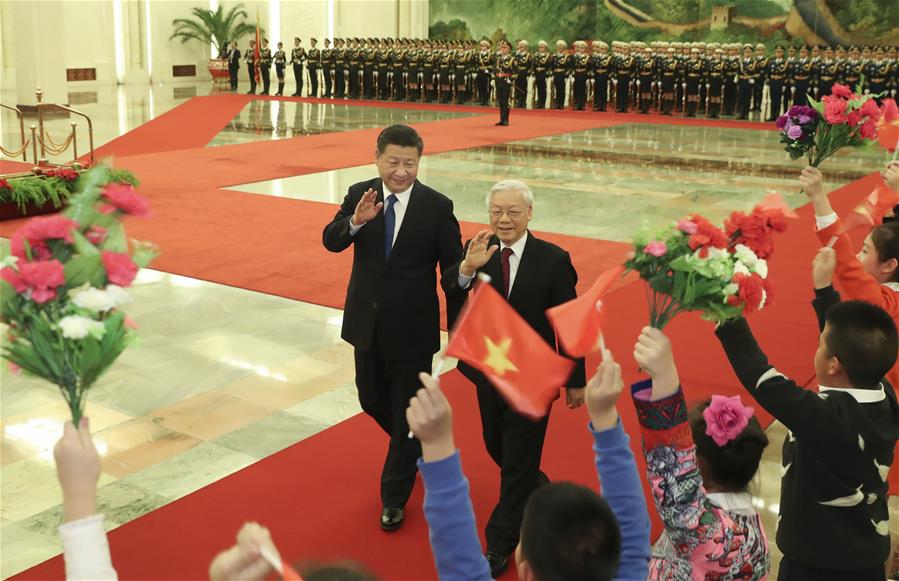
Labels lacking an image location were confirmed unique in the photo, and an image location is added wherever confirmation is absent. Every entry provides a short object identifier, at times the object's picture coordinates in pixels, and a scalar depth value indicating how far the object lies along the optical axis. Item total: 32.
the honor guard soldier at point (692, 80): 22.42
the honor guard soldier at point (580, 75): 23.70
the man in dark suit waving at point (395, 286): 3.82
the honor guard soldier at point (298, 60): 26.14
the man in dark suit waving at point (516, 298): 3.48
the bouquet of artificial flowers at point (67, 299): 1.70
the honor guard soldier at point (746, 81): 22.00
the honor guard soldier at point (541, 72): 24.19
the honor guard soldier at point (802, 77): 21.52
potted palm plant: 30.50
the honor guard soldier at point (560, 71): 23.92
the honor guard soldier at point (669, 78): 22.72
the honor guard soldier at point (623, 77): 23.23
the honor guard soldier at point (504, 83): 18.69
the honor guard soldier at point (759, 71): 22.07
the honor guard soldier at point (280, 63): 26.52
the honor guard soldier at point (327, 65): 26.25
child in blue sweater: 1.59
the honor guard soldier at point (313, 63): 26.22
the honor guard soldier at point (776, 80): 21.88
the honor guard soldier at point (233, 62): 28.12
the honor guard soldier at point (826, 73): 21.16
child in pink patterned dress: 2.13
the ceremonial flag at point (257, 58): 26.18
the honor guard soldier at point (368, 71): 25.67
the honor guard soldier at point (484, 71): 24.81
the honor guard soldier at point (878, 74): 21.14
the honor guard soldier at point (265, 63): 27.02
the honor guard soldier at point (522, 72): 24.23
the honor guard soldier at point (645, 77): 22.97
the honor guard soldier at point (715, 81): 22.16
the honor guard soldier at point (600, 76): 23.52
